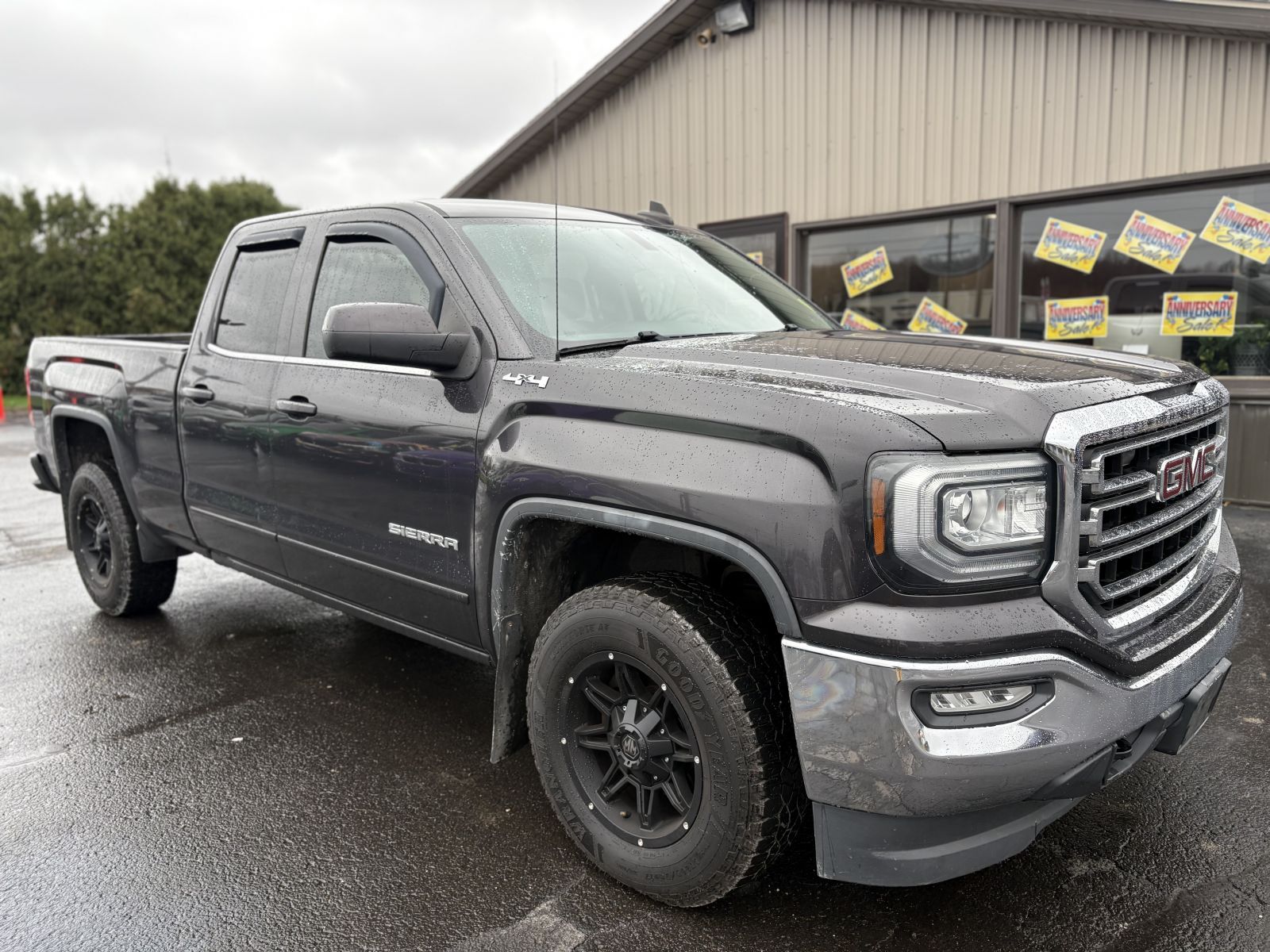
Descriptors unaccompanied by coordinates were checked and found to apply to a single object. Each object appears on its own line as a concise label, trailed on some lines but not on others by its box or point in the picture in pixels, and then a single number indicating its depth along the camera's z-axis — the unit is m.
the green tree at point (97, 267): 19.02
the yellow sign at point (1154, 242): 6.95
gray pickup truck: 1.99
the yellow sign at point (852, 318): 8.01
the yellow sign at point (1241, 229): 6.57
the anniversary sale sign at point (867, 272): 8.57
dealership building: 6.67
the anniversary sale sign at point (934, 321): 8.17
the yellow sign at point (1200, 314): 6.86
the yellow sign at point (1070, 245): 7.36
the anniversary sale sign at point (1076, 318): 7.41
